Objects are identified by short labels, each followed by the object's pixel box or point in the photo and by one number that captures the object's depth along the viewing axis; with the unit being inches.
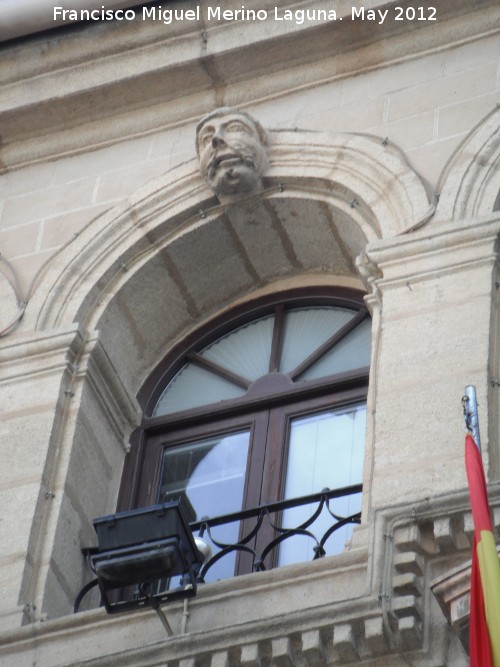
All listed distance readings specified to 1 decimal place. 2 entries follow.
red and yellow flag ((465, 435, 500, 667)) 548.0
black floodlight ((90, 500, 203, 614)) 622.1
